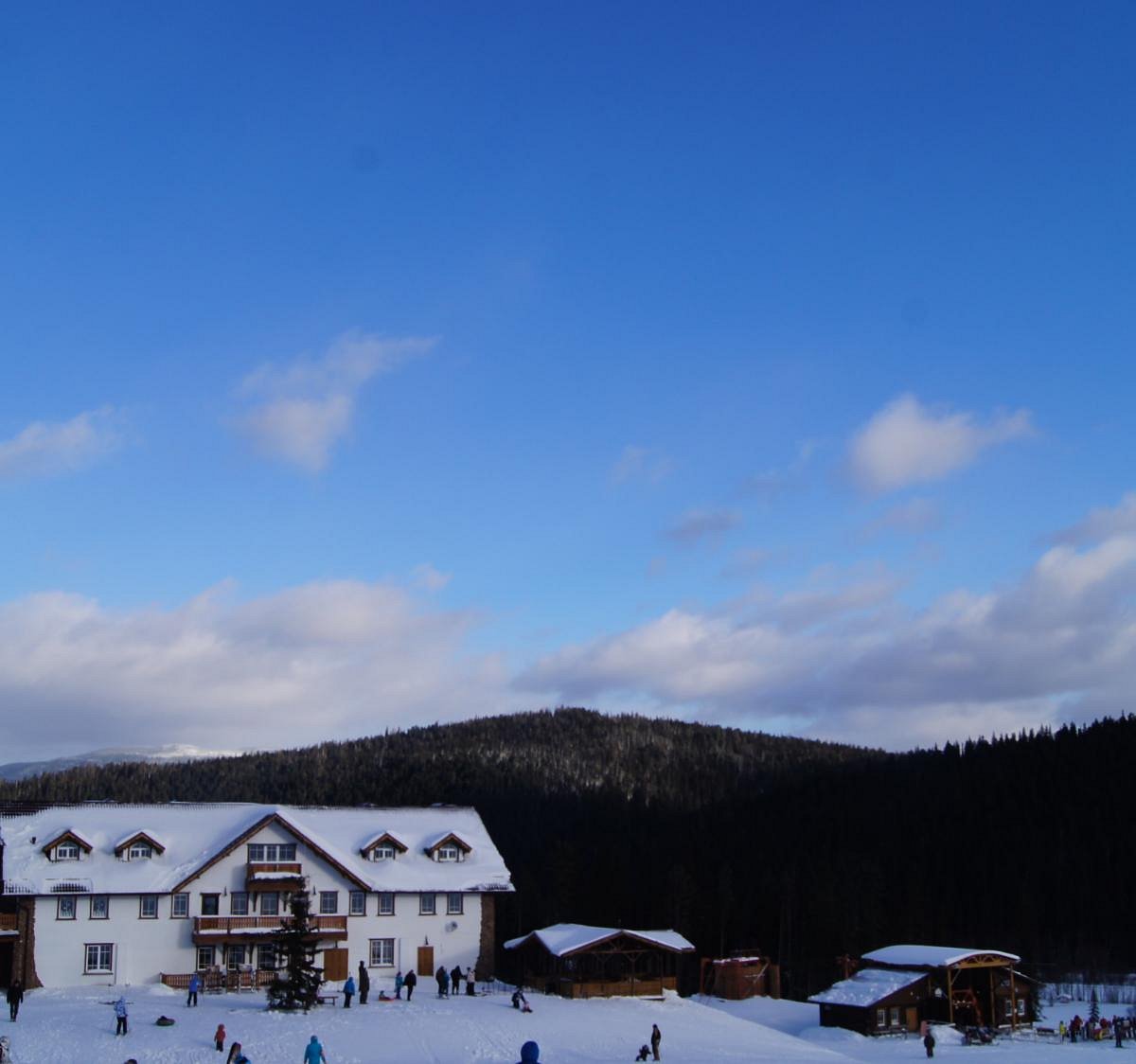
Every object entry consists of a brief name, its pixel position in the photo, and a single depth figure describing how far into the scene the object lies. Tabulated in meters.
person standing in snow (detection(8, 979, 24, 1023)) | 47.28
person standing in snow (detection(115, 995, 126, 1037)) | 43.72
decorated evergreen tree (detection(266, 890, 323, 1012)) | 49.38
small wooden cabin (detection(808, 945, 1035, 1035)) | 60.31
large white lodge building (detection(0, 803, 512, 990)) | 60.75
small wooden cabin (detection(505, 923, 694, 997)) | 59.84
